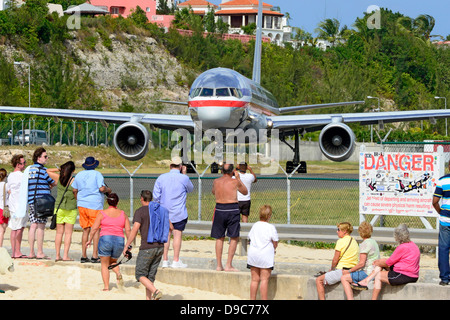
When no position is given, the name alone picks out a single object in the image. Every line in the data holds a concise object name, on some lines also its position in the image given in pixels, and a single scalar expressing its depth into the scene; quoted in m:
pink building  120.38
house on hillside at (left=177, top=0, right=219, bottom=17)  158.50
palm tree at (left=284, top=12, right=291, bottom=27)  152.00
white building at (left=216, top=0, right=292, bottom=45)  145.62
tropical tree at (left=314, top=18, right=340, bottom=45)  137.88
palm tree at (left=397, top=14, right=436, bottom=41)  139.38
